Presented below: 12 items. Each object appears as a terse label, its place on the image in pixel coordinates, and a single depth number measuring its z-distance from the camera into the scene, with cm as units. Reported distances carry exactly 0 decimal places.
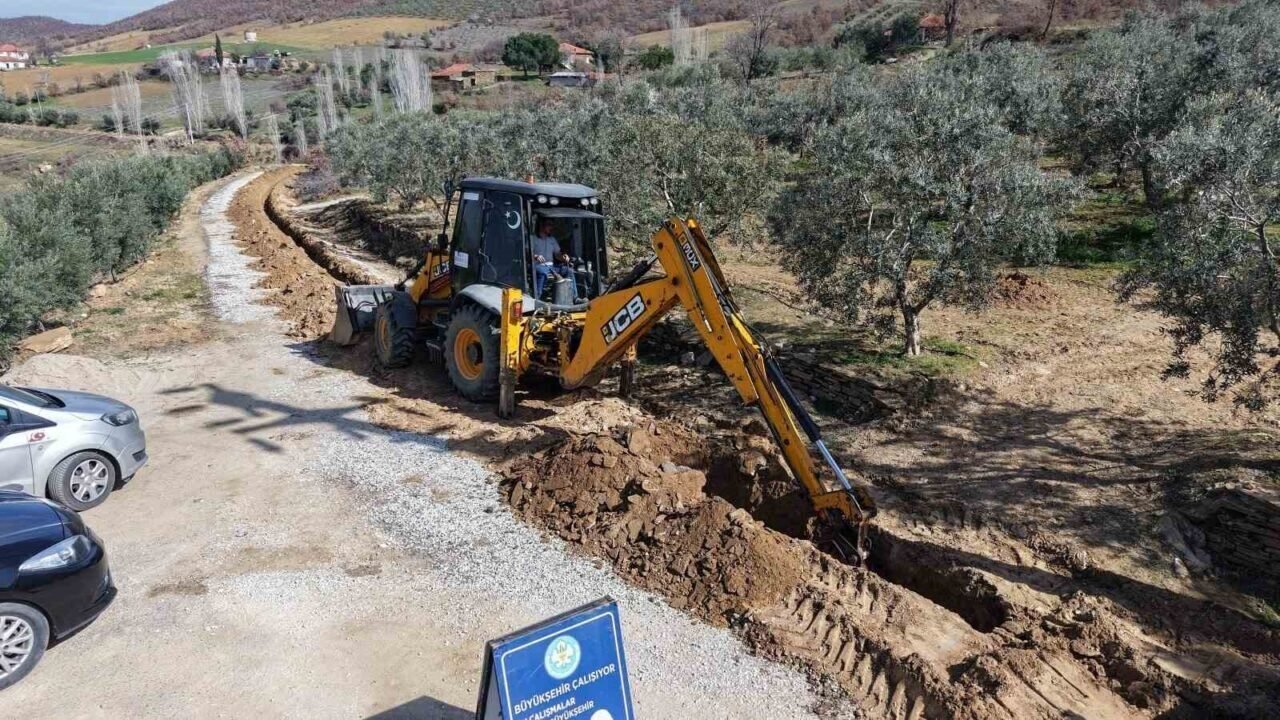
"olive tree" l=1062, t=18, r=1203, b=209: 1535
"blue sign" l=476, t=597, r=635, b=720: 423
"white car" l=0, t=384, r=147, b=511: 752
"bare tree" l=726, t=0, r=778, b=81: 5559
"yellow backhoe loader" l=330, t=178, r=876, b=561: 714
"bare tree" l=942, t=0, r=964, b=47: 5344
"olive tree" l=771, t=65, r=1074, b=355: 1051
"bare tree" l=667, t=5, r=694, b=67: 6838
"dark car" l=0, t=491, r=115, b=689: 553
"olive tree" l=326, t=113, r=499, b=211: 2492
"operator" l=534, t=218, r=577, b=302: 1028
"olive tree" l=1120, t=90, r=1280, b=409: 732
